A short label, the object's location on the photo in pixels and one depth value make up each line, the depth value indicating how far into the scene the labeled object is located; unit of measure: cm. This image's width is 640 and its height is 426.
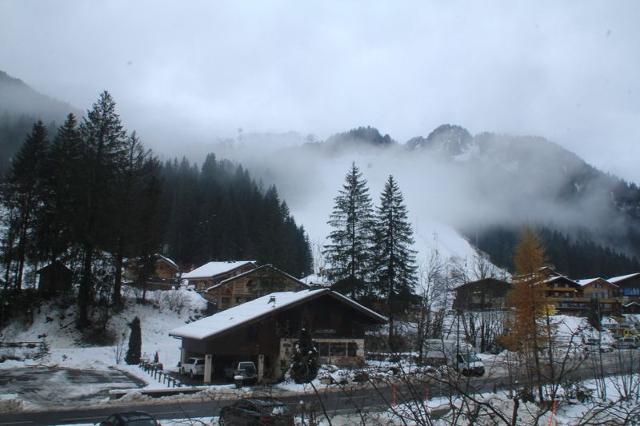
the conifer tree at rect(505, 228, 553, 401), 3338
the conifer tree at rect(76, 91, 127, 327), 4406
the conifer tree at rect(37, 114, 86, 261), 4497
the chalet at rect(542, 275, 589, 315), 7134
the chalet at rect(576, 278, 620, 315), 7875
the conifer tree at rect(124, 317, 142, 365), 3806
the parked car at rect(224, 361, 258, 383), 2954
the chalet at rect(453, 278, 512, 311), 5038
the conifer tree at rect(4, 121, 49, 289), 4537
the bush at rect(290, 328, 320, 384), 2691
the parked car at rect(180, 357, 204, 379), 3209
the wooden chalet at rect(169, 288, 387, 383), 3152
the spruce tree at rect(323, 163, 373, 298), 4972
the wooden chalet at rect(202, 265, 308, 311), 6056
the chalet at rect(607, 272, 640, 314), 8156
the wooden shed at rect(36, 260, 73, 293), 4634
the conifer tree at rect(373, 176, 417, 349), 4825
